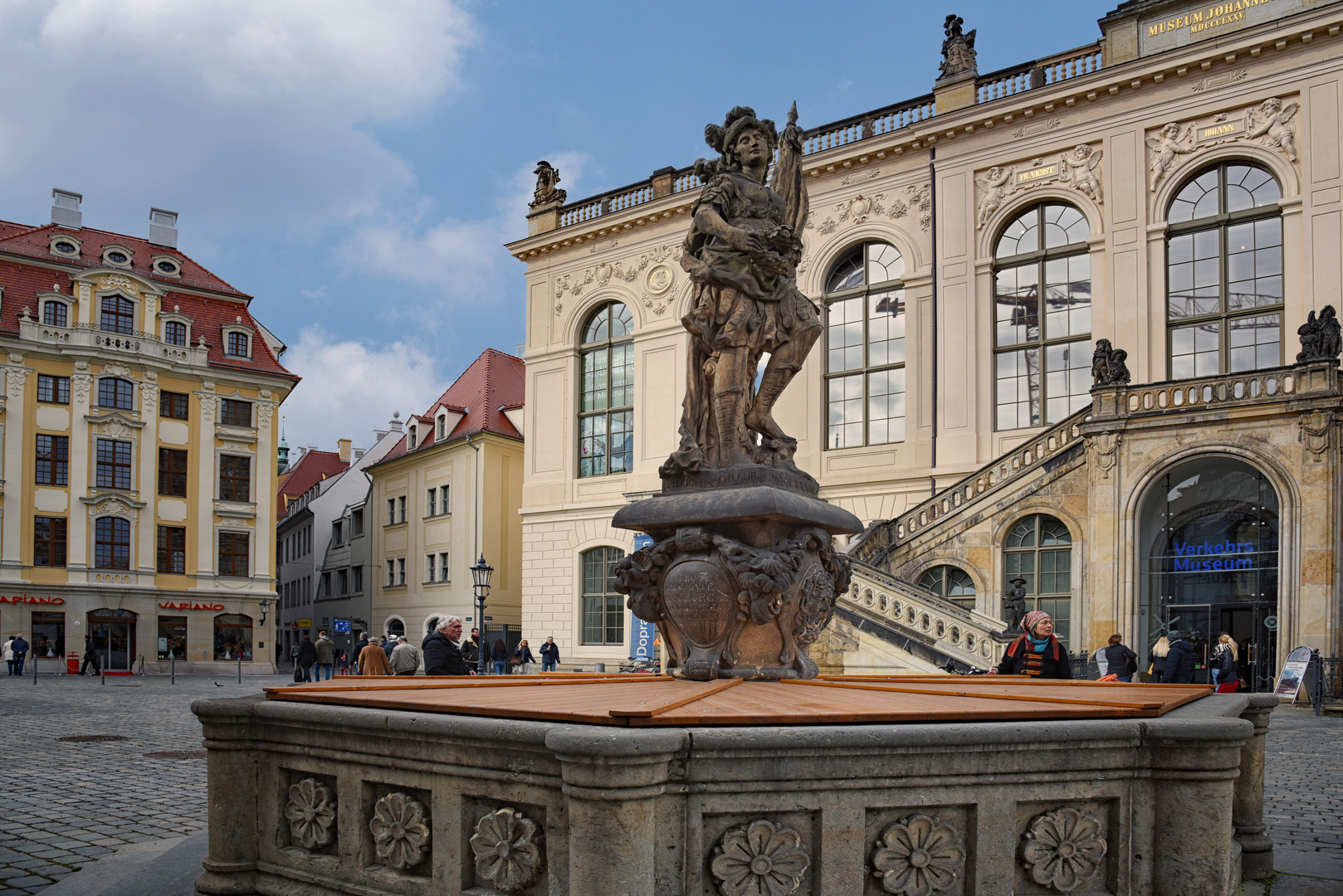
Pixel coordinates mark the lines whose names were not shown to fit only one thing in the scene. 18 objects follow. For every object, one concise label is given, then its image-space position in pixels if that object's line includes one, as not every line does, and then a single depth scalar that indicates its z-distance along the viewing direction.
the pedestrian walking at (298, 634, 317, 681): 27.67
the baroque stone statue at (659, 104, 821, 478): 6.84
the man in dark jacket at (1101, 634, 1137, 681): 14.52
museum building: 20.36
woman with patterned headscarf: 9.17
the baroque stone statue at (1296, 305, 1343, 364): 19.56
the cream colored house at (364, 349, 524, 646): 43.12
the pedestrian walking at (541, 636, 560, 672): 32.66
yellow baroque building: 42.69
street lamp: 28.83
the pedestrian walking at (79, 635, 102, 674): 40.50
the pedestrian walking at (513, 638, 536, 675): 32.75
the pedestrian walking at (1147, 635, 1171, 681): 19.44
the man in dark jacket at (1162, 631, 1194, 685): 15.34
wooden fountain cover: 3.98
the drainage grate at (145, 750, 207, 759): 12.34
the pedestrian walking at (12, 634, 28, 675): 37.41
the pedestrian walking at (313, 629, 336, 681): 26.56
